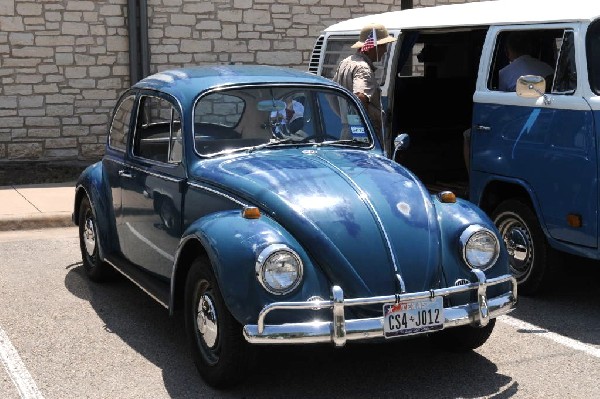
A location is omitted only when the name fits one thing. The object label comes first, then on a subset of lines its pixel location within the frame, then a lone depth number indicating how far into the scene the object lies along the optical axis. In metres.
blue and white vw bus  6.04
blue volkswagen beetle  4.51
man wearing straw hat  7.93
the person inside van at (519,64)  6.79
